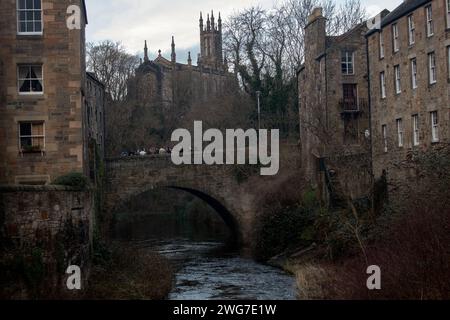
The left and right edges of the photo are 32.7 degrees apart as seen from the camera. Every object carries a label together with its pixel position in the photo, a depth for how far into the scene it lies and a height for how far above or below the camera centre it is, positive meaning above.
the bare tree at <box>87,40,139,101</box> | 73.88 +12.22
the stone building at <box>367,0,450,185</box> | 34.09 +4.80
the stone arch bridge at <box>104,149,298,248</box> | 45.66 +0.29
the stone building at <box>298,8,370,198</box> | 48.50 +6.32
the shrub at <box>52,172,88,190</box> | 28.14 +0.44
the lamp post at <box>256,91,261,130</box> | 54.22 +6.28
